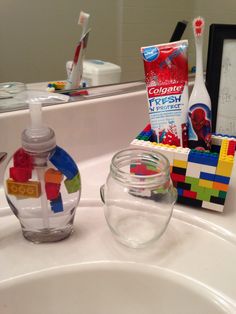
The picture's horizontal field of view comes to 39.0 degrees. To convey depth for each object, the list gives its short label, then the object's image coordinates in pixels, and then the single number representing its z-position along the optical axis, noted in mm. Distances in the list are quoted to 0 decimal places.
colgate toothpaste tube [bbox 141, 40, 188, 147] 464
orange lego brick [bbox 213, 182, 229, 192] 423
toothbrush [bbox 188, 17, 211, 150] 473
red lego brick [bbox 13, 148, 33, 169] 365
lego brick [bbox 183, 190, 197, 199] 445
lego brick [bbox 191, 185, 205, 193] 437
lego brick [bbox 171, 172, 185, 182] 441
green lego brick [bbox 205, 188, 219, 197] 431
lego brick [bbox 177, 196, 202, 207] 448
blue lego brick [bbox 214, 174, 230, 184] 418
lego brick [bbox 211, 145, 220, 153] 504
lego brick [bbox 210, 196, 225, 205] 435
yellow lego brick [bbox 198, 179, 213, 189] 427
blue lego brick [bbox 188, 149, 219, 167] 415
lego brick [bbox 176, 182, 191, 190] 444
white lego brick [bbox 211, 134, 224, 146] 500
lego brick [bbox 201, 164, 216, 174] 418
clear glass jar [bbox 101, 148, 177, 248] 384
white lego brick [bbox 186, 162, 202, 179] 426
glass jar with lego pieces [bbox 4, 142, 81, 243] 365
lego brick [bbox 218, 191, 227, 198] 428
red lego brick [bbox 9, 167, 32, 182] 364
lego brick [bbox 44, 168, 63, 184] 371
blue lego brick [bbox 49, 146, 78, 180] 374
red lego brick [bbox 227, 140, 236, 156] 431
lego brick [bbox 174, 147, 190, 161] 430
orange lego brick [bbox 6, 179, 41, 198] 364
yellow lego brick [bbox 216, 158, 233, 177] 411
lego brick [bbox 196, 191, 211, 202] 439
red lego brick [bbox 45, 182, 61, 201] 373
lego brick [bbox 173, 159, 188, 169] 432
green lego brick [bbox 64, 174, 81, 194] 382
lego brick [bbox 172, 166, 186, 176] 436
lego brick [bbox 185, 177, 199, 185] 435
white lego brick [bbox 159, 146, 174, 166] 437
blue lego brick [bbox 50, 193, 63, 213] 384
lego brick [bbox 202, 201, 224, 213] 438
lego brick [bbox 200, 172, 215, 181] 422
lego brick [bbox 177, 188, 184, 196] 451
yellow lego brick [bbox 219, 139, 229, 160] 426
